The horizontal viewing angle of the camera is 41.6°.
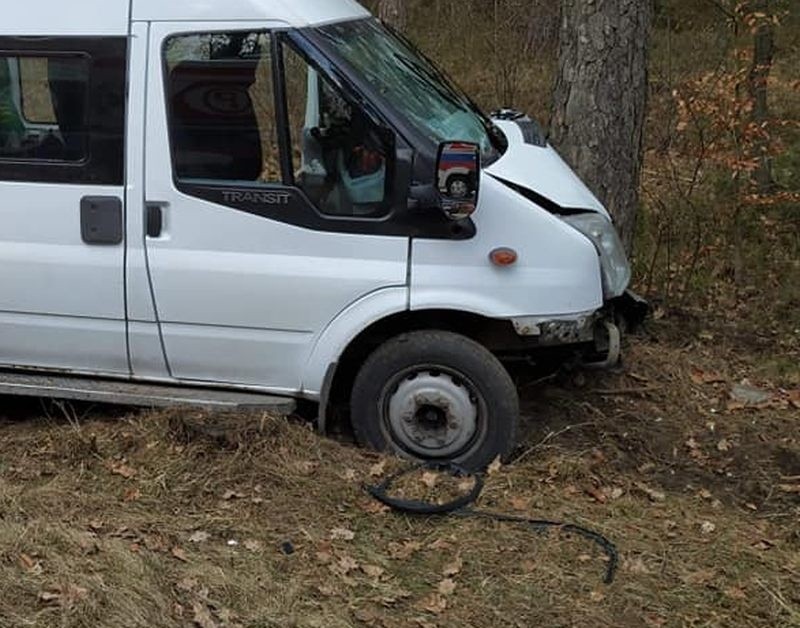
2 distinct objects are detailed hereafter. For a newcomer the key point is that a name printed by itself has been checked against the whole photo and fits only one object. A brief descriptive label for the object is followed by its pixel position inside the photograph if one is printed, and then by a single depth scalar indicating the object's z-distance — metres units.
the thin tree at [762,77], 8.23
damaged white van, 4.64
